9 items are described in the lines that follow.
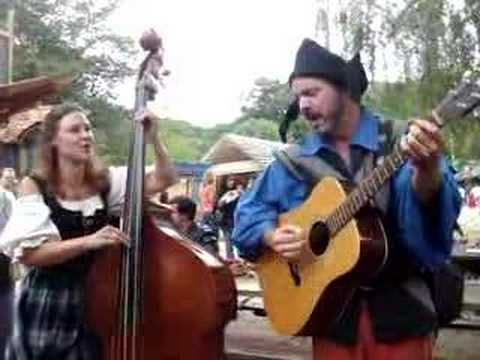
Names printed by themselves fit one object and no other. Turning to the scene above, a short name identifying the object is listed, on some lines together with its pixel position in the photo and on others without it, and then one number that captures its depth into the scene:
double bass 2.70
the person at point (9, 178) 5.67
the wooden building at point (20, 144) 10.01
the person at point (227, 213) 10.92
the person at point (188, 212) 6.56
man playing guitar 2.24
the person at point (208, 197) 14.22
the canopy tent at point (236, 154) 19.72
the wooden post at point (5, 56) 8.23
